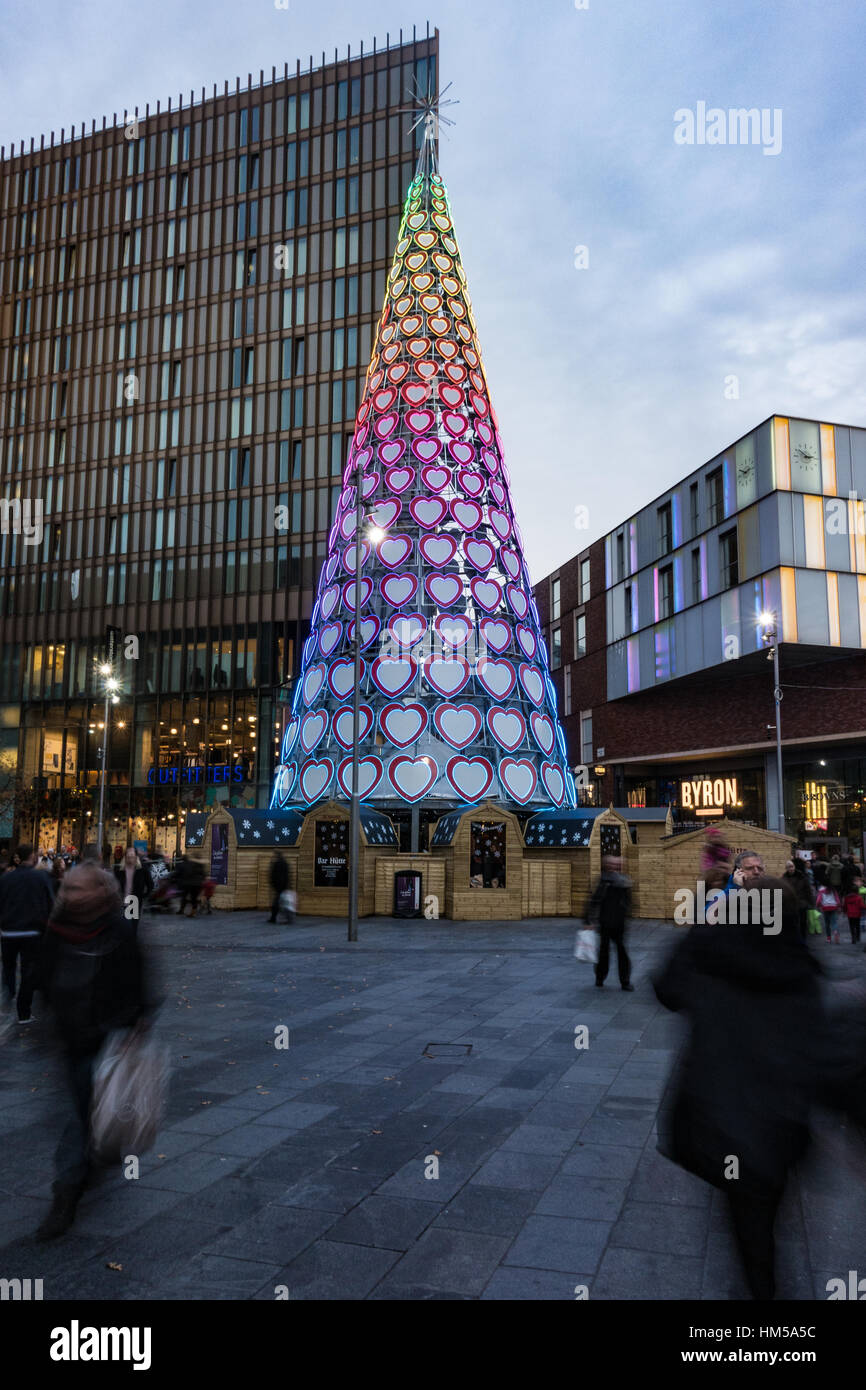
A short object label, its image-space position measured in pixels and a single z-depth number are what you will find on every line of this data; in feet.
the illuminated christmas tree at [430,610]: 87.92
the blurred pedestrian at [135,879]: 47.61
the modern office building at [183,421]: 170.71
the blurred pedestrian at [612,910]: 39.96
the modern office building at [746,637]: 126.52
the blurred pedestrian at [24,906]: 32.76
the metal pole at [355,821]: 59.84
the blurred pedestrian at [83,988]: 15.72
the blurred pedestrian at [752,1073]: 11.41
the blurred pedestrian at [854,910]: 59.51
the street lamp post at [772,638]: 119.03
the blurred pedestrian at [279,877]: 70.38
